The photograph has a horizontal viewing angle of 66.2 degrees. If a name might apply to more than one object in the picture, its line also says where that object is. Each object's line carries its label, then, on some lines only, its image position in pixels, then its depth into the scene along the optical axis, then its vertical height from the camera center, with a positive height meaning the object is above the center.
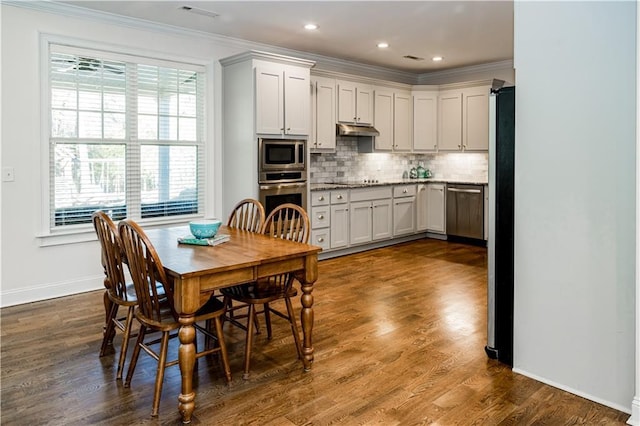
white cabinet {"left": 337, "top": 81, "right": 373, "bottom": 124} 6.50 +1.22
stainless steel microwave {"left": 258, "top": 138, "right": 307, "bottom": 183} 5.29 +0.36
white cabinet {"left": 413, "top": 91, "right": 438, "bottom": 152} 7.52 +1.10
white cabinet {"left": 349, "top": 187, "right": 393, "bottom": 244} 6.46 -0.31
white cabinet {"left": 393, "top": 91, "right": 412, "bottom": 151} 7.34 +1.07
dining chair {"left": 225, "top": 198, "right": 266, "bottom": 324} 3.43 -0.24
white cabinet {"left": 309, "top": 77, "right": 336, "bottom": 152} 6.14 +0.99
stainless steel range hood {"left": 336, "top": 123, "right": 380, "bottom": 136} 6.49 +0.84
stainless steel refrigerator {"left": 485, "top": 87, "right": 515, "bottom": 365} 2.90 -0.19
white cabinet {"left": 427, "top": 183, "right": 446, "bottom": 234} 7.43 -0.25
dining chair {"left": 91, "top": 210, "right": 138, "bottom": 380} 2.78 -0.46
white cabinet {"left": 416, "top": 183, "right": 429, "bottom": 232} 7.49 -0.24
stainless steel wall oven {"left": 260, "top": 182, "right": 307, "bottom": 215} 5.36 -0.02
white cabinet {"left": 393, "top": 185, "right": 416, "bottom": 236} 7.09 -0.26
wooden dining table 2.37 -0.40
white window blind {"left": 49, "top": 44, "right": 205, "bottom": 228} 4.53 +0.56
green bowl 3.12 -0.23
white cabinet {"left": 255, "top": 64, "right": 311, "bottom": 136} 5.24 +1.03
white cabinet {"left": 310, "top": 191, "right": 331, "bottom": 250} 5.95 -0.34
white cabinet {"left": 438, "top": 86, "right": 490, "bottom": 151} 7.03 +1.06
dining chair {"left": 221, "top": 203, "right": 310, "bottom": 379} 2.90 -0.61
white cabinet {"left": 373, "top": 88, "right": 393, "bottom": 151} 7.02 +1.08
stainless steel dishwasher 6.96 -0.28
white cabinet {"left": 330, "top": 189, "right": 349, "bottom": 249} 6.18 -0.34
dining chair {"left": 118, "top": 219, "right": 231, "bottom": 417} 2.41 -0.52
